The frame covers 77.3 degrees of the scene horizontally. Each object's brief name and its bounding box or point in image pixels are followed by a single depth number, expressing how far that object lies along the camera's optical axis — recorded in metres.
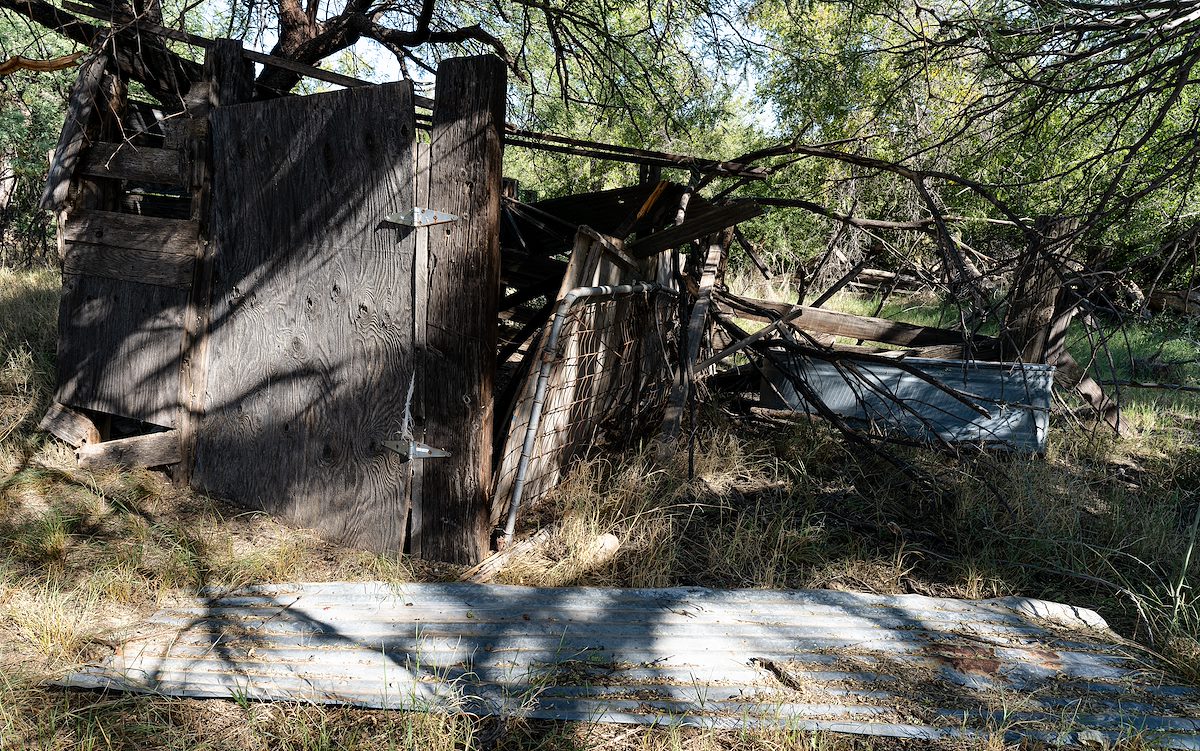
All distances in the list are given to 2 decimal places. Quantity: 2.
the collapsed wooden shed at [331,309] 3.50
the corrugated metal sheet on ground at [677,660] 2.61
